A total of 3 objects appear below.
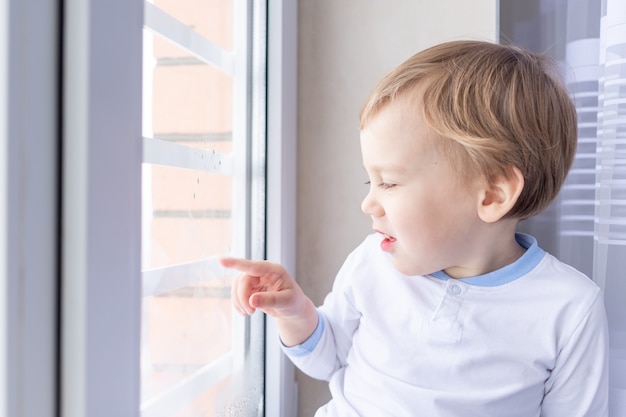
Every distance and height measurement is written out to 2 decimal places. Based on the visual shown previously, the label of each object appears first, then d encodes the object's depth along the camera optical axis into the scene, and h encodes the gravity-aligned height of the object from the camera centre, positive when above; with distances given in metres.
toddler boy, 0.88 -0.08
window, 0.54 +0.00
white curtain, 1.05 +0.12
